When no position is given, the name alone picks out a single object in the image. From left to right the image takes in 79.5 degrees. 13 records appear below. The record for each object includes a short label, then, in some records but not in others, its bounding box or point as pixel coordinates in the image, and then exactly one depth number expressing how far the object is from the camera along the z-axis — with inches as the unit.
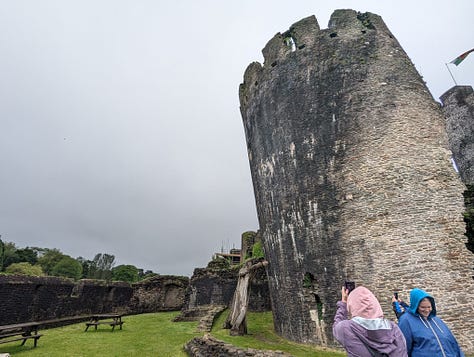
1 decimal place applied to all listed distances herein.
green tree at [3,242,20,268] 1818.0
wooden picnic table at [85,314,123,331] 452.4
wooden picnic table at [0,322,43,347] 325.7
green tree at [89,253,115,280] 2312.7
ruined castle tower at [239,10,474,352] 320.8
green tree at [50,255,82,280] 1988.2
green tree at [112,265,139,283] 2130.9
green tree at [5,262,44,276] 1412.4
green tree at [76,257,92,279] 2231.8
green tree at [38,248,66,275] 2027.4
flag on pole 479.7
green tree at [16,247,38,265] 1908.2
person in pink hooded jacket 99.4
